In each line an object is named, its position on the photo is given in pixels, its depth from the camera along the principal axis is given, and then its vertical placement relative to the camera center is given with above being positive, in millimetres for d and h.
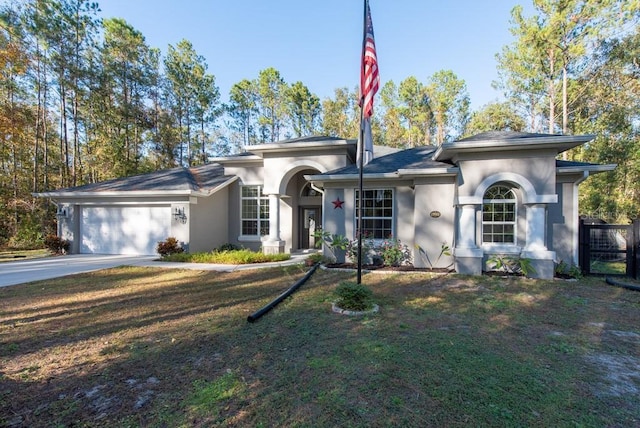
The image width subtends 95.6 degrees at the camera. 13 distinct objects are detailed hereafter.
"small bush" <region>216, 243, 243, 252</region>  12680 -1344
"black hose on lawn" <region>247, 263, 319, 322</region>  4794 -1629
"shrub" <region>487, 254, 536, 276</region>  8188 -1335
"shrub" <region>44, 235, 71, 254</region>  12289 -1132
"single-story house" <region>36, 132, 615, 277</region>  8094 +582
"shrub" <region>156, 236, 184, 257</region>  11234 -1181
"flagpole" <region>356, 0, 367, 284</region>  5672 +1956
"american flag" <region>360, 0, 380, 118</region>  5625 +2914
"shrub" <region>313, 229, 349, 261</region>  9970 -786
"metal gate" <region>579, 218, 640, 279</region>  8023 -893
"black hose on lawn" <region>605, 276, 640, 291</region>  6883 -1677
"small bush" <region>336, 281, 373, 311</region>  5254 -1434
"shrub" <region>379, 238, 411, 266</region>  9398 -1169
